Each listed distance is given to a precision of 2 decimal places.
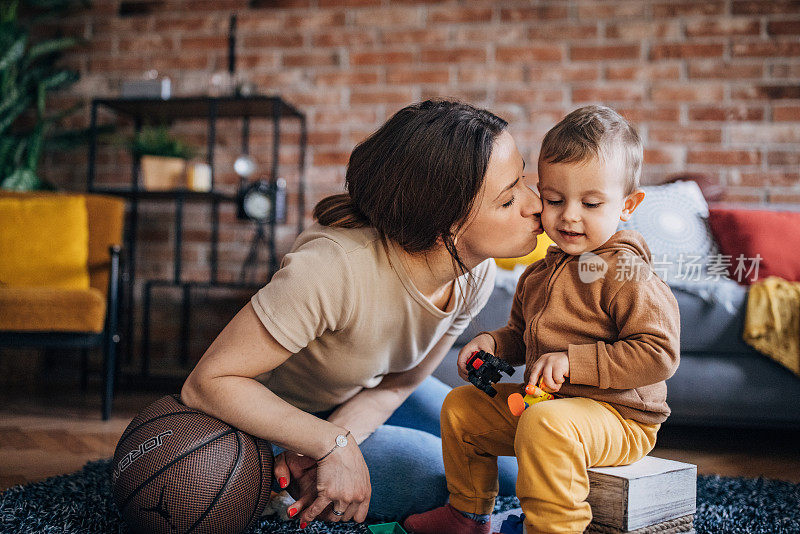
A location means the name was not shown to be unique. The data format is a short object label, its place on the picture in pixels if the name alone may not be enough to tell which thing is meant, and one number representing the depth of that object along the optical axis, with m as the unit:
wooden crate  0.94
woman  1.01
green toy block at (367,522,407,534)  1.11
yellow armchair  2.11
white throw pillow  2.18
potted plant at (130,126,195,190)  2.75
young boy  0.92
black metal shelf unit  2.75
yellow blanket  1.79
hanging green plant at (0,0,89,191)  2.86
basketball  0.99
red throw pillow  2.16
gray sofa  1.83
